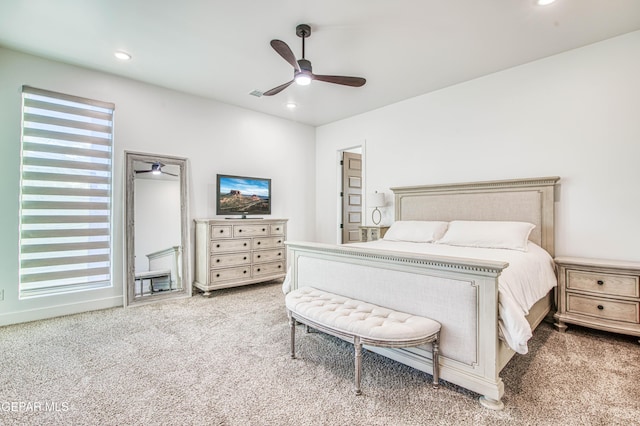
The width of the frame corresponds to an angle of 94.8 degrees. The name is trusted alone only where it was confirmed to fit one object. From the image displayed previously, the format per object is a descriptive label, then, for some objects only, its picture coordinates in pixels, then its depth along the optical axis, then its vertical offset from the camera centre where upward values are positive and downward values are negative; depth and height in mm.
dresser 4199 -603
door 5836 +327
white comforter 1733 -514
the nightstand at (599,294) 2611 -775
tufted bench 1828 -740
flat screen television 4693 +288
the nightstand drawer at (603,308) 2611 -893
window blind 3291 +231
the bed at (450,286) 1798 -566
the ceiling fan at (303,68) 2591 +1388
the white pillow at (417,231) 3764 -251
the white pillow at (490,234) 3074 -250
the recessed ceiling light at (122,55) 3248 +1773
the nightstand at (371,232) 4648 -323
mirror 3867 -213
